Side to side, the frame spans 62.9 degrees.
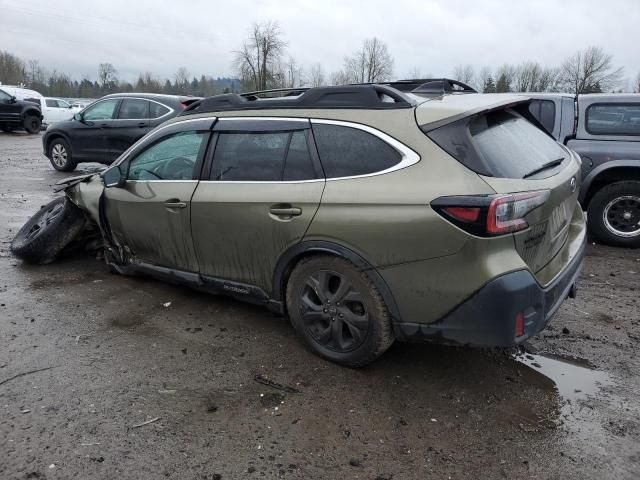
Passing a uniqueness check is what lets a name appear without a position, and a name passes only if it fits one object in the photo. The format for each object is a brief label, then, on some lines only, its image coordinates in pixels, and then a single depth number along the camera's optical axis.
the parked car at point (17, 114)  21.80
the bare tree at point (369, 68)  57.23
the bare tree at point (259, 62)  47.91
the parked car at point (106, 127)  10.62
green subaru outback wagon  2.75
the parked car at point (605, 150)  6.19
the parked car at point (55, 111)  27.36
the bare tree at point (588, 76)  53.00
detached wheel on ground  5.18
